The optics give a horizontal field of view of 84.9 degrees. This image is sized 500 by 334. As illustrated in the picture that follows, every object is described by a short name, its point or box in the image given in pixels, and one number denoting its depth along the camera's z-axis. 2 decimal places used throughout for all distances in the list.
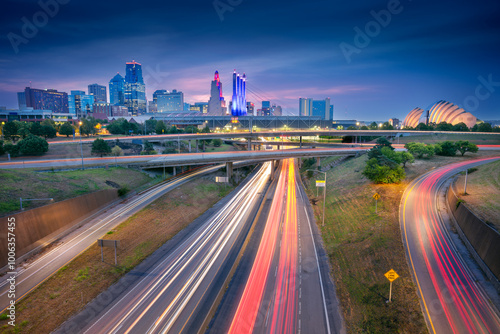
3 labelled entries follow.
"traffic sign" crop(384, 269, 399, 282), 20.69
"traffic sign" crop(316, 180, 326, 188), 40.41
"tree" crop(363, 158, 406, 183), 49.22
